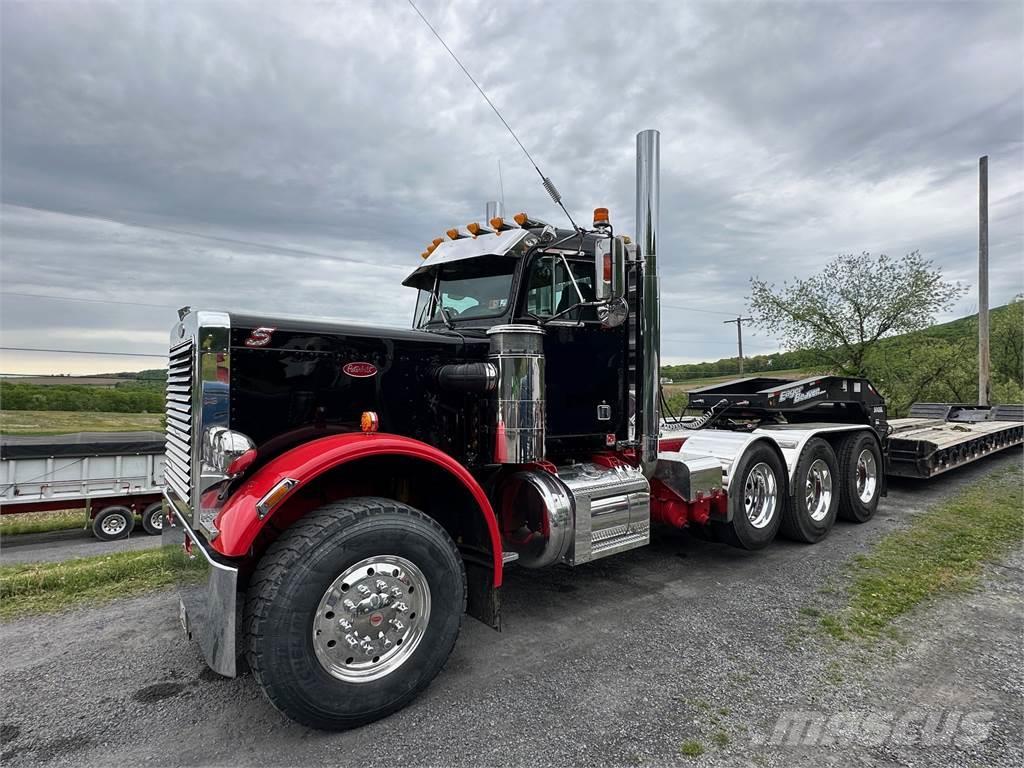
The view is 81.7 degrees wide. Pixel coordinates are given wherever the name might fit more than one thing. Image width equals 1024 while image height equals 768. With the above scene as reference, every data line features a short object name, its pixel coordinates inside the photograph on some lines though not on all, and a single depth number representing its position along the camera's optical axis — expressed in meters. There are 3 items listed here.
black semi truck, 2.70
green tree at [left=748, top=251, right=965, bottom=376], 19.41
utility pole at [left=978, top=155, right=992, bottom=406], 15.88
